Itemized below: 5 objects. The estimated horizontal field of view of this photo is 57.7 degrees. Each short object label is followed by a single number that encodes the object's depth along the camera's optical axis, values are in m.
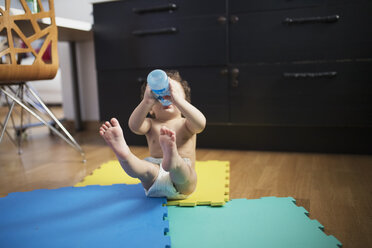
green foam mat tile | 0.84
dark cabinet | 1.59
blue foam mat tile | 0.85
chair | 1.31
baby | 0.98
